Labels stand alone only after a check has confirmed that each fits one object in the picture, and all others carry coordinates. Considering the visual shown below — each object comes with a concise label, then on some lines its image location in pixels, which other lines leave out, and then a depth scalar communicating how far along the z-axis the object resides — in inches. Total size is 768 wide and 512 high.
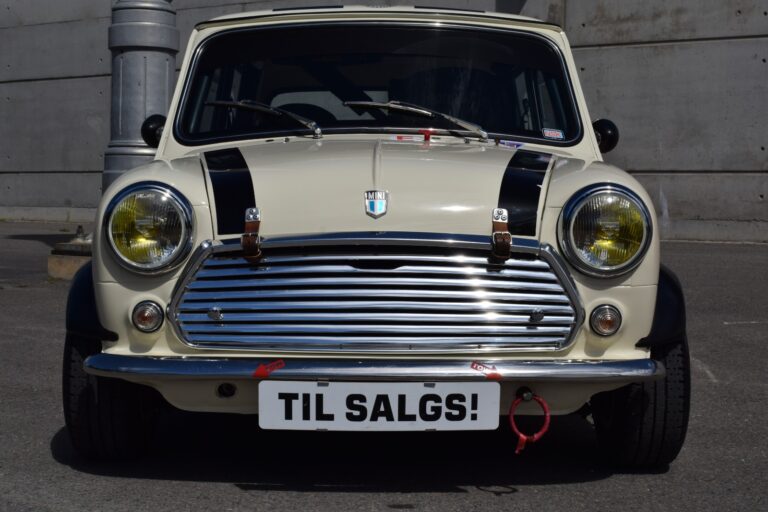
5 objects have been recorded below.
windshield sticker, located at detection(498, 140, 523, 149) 187.6
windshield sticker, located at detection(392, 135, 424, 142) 186.4
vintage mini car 148.8
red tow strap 153.6
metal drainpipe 384.8
